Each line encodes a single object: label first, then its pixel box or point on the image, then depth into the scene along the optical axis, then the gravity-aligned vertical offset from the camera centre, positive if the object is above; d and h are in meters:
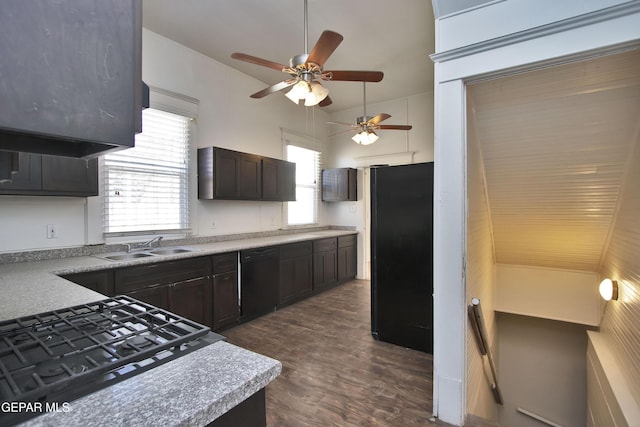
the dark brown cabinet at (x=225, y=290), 3.29 -0.86
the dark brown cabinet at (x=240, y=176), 3.74 +0.51
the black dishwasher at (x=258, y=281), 3.63 -0.85
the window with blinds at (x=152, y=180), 3.15 +0.38
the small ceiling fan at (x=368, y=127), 4.22 +1.23
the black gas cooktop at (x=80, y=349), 0.65 -0.38
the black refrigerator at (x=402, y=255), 2.98 -0.44
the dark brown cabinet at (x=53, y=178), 2.33 +0.30
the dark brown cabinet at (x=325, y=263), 4.86 -0.84
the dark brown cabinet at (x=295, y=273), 4.20 -0.87
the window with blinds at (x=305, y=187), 5.55 +0.51
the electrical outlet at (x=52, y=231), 2.71 -0.15
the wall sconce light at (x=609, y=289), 2.55 -0.67
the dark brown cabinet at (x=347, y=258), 5.51 -0.85
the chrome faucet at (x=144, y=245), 3.19 -0.34
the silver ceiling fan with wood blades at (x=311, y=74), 2.37 +1.22
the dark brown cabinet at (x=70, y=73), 0.45 +0.24
